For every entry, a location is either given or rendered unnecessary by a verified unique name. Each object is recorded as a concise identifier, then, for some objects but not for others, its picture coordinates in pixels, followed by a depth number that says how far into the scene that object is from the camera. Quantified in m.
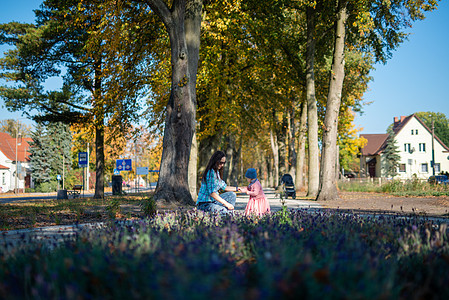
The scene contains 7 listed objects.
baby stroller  20.56
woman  7.64
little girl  8.56
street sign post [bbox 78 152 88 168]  29.44
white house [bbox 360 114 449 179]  69.94
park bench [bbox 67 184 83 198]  31.50
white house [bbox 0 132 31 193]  64.82
